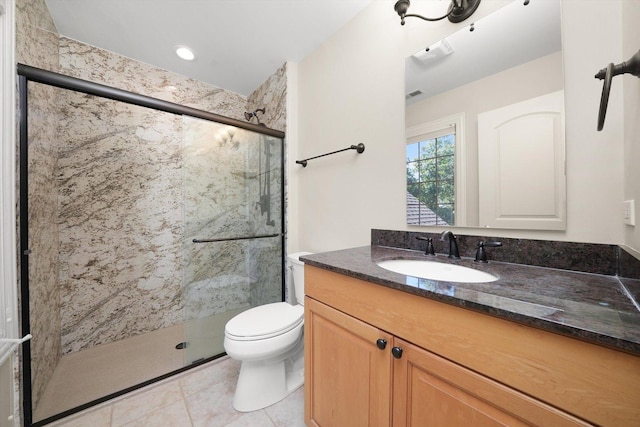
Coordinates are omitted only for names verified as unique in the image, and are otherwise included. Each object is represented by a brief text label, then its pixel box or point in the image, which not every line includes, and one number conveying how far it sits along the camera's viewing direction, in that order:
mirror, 0.91
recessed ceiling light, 1.90
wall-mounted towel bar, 1.54
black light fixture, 1.10
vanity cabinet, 0.44
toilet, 1.28
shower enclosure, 1.45
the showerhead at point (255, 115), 2.38
